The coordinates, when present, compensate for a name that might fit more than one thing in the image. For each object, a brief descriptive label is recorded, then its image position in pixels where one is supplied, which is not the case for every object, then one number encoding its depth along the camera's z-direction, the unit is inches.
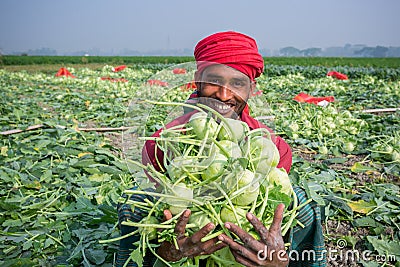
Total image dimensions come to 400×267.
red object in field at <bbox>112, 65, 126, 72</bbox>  641.4
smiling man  51.5
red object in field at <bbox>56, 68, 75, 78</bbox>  506.2
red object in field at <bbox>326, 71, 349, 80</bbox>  479.2
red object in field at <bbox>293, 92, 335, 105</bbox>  251.0
